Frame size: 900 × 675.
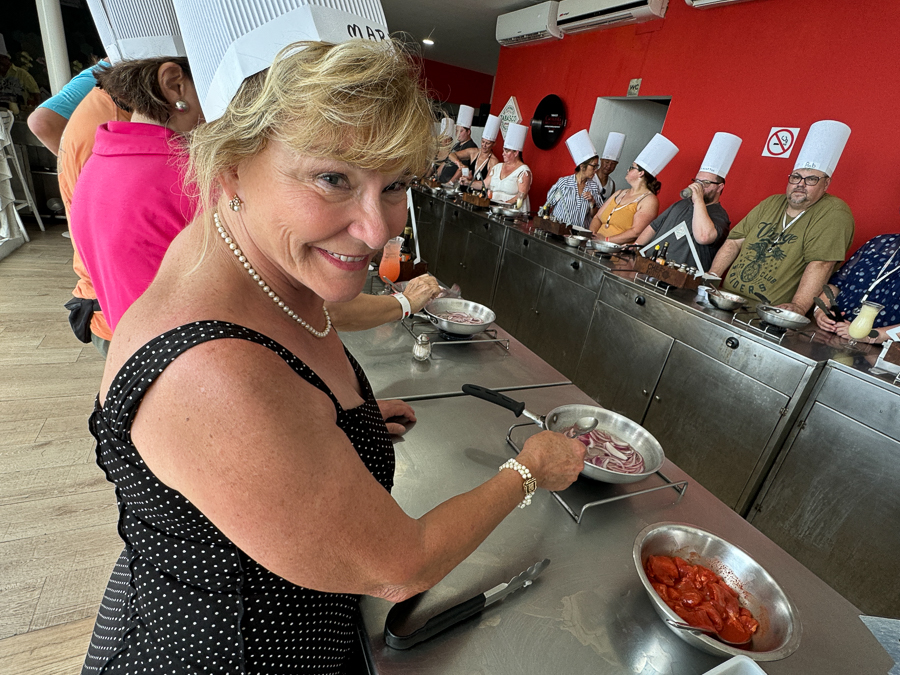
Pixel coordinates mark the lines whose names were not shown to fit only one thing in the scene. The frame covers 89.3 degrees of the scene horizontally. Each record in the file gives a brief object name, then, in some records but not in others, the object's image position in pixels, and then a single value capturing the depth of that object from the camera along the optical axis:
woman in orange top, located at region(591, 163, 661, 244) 3.79
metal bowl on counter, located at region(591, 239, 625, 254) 3.30
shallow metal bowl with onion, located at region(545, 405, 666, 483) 1.10
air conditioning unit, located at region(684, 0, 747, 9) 3.86
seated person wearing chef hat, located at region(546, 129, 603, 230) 4.52
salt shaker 1.46
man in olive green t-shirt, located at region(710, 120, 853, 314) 2.62
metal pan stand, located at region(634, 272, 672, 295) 2.63
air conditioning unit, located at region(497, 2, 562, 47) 5.67
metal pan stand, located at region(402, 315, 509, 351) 1.63
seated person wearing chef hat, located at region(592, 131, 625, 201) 4.57
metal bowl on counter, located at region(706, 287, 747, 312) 2.33
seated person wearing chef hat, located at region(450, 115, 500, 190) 6.15
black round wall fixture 6.06
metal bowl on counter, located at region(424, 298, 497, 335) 1.60
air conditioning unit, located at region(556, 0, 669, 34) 4.44
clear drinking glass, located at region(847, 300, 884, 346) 2.07
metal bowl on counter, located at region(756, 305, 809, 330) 2.16
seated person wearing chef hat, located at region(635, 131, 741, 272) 3.24
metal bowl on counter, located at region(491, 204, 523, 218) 4.31
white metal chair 4.05
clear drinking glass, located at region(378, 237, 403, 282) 1.87
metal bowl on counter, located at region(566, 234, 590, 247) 3.30
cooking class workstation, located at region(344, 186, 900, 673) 0.73
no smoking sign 3.52
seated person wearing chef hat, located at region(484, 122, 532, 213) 5.18
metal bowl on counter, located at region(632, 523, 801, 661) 0.69
